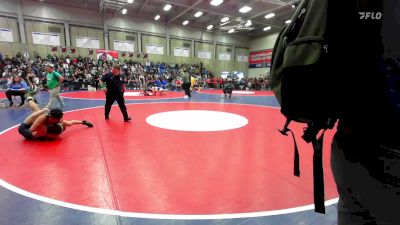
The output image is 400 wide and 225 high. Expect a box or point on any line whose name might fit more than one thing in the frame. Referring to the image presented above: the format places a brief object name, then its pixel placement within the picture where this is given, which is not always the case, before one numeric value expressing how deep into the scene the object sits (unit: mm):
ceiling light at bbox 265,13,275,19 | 22297
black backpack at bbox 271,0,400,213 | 729
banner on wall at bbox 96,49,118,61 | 22344
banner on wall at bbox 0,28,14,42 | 18766
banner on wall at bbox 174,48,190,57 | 27641
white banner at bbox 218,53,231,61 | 31031
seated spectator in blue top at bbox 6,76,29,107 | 8781
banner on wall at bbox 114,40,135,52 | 23906
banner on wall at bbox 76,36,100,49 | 22047
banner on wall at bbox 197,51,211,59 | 29353
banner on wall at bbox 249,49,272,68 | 30234
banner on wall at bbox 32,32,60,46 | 20219
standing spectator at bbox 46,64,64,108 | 7930
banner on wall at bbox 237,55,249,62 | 32875
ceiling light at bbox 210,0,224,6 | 18770
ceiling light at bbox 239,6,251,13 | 20653
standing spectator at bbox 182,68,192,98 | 12422
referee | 6469
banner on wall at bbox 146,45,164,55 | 25766
